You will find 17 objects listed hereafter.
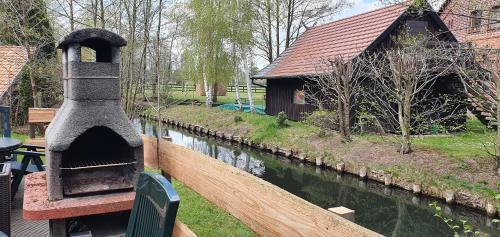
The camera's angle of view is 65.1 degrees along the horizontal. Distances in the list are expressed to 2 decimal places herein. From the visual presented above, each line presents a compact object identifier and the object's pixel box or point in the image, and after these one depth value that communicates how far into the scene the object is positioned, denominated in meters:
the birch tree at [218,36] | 20.94
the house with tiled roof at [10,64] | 10.35
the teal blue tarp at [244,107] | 21.76
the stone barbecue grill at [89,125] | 3.20
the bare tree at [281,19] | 23.24
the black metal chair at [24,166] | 4.52
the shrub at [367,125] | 13.24
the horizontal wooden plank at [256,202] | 1.66
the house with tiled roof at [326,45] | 14.73
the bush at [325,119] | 13.72
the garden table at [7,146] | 4.08
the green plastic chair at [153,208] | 1.45
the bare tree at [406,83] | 10.38
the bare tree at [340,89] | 12.23
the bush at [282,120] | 15.30
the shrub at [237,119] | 17.81
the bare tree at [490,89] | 8.41
